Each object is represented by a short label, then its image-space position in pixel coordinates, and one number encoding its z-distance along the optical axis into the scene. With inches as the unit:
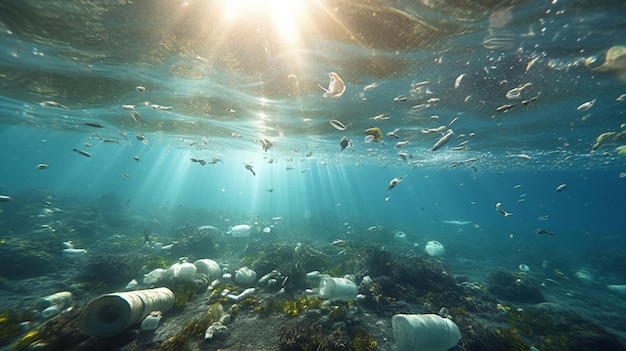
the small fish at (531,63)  368.0
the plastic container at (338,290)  323.3
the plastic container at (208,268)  419.2
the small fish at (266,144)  363.9
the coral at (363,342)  248.1
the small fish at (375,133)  209.8
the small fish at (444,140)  229.0
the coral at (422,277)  412.2
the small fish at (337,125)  238.4
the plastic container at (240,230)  800.9
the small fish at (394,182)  299.9
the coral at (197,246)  685.9
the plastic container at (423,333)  227.3
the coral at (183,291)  332.5
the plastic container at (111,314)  218.2
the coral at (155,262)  537.6
